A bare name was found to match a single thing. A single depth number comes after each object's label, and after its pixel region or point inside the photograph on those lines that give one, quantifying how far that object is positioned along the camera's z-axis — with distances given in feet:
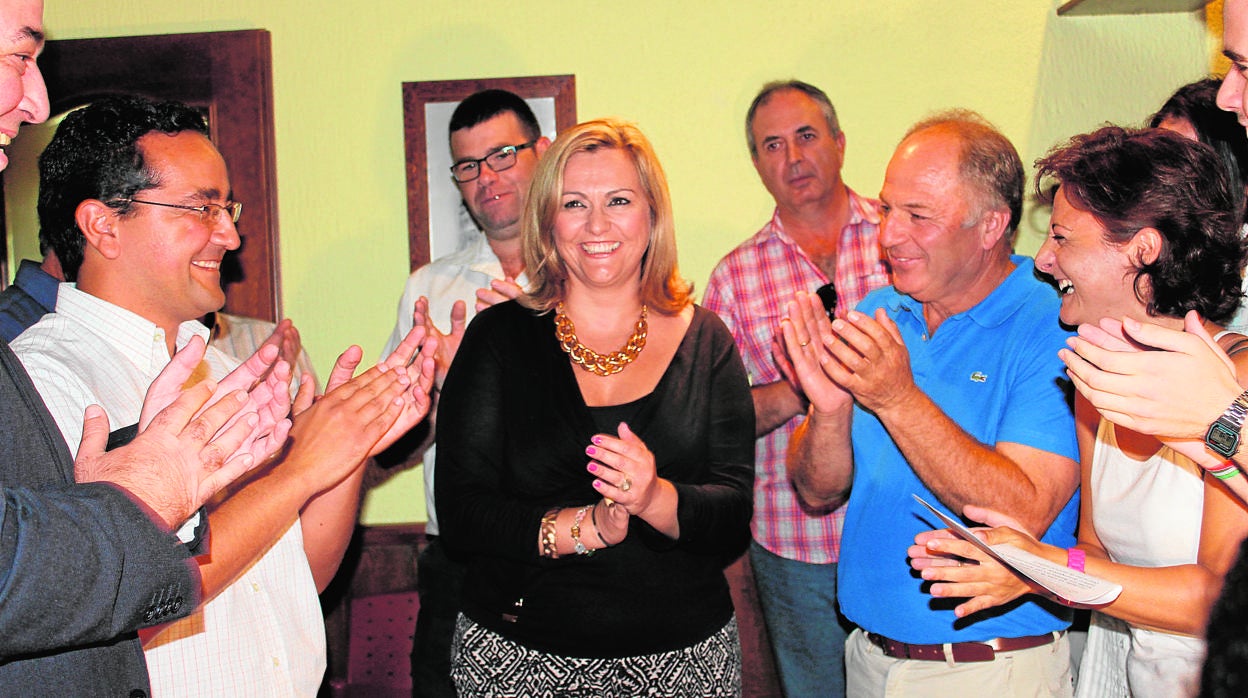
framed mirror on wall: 11.60
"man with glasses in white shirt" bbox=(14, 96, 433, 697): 5.67
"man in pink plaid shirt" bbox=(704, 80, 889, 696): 10.04
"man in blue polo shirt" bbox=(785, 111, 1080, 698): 6.81
